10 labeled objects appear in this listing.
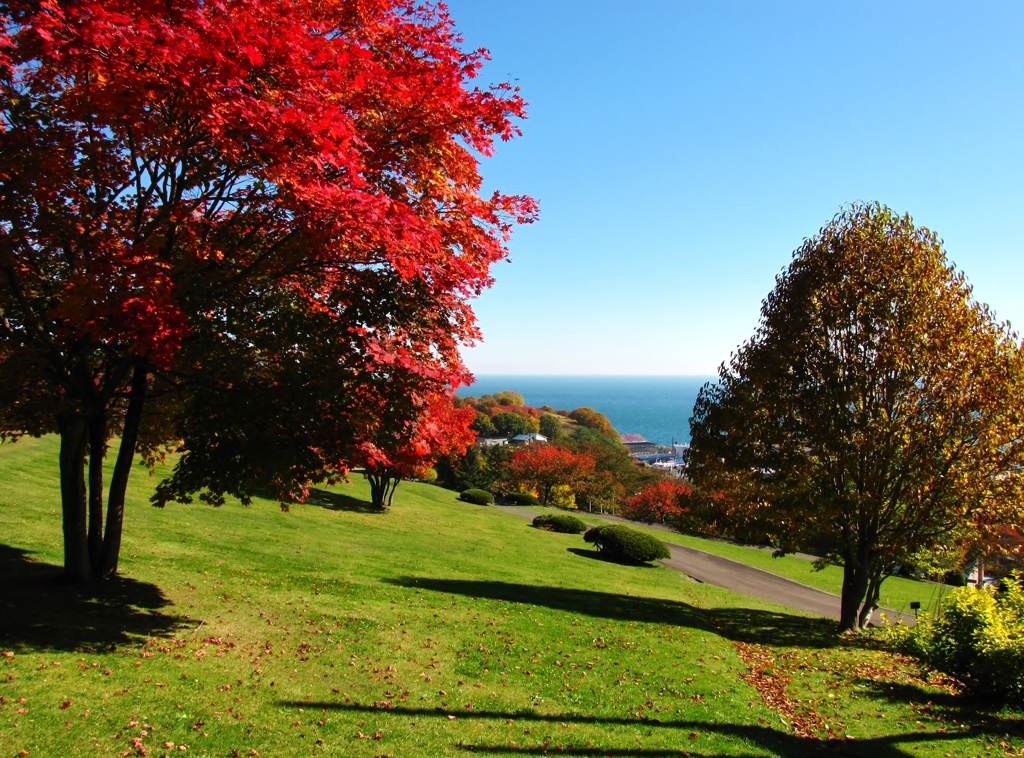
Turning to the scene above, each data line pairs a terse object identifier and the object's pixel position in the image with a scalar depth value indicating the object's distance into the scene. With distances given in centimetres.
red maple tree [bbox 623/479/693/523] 5238
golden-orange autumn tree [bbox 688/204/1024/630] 1426
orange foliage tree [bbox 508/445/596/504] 5756
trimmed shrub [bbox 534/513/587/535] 3567
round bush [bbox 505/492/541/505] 5228
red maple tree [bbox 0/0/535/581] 611
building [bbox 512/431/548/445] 9969
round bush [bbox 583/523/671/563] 2630
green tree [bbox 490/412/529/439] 12169
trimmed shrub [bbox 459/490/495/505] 4466
